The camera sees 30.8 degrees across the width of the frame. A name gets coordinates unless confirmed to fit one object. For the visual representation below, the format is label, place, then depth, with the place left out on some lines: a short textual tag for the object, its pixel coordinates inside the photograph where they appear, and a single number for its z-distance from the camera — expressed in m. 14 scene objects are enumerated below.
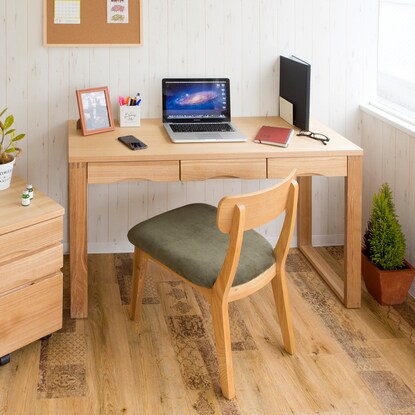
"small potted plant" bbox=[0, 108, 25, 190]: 2.90
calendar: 3.33
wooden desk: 2.93
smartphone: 3.01
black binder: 3.22
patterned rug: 2.56
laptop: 3.46
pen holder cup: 3.36
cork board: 3.35
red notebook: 3.10
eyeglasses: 3.18
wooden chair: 2.41
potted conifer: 3.17
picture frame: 3.21
